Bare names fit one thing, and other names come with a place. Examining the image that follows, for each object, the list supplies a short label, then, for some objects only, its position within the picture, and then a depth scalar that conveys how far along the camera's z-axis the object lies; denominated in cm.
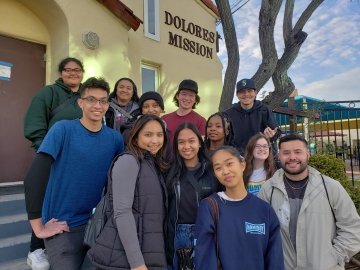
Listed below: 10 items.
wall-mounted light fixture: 559
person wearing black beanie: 327
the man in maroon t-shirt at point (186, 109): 384
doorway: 503
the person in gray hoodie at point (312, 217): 239
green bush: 511
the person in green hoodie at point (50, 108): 279
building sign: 881
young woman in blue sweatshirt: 213
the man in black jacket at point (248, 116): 391
